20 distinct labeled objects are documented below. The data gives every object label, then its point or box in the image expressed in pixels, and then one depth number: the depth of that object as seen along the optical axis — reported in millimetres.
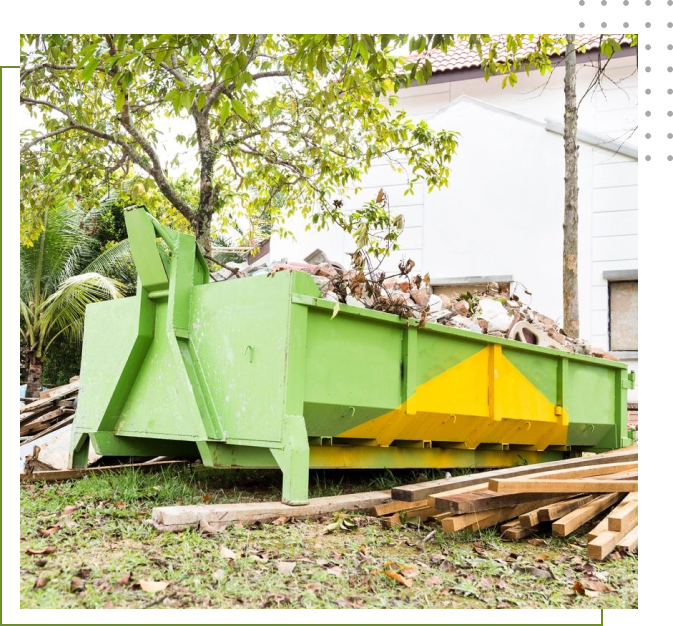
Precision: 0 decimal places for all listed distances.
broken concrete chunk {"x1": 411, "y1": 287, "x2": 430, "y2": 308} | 5383
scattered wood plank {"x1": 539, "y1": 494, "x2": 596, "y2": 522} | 4250
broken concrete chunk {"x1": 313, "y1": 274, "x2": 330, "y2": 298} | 4699
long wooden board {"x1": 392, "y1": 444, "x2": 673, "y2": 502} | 4500
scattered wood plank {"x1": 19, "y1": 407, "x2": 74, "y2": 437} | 7086
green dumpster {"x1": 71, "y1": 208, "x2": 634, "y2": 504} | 4277
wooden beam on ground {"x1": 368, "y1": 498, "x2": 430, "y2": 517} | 4457
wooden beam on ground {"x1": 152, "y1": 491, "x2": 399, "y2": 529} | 3791
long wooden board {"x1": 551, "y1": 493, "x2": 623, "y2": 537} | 4043
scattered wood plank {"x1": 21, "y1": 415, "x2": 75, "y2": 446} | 6680
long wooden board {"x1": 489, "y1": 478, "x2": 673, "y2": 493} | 4082
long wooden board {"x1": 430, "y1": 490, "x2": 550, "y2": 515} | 4039
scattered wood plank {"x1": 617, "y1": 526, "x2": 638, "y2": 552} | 3855
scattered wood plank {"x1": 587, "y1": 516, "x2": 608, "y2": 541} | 3929
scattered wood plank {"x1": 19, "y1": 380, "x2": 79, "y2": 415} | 7465
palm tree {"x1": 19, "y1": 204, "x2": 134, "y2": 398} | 12195
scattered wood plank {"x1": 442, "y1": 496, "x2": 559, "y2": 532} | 3953
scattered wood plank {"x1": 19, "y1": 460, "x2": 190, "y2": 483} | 5242
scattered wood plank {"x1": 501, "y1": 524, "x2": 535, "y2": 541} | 4172
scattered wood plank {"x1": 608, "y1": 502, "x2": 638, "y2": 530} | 3986
